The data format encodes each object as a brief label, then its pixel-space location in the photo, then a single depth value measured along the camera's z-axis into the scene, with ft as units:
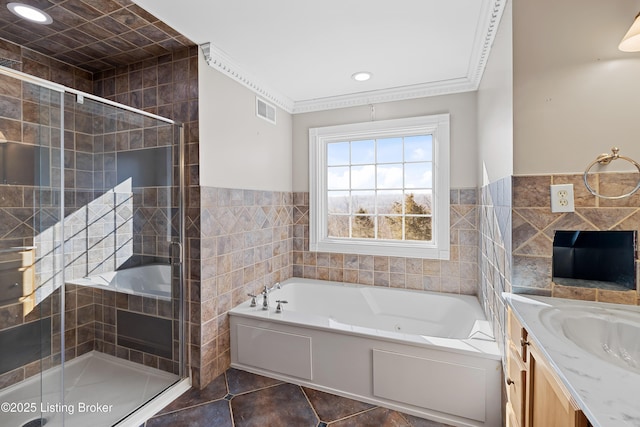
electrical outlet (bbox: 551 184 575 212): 4.26
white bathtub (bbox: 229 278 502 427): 5.66
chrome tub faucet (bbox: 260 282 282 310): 7.79
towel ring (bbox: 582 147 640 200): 4.00
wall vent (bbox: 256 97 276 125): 8.82
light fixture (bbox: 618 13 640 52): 3.70
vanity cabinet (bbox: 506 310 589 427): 2.72
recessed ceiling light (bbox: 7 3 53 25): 5.26
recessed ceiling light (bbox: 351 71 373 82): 8.09
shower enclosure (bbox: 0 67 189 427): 5.50
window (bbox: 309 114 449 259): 9.08
